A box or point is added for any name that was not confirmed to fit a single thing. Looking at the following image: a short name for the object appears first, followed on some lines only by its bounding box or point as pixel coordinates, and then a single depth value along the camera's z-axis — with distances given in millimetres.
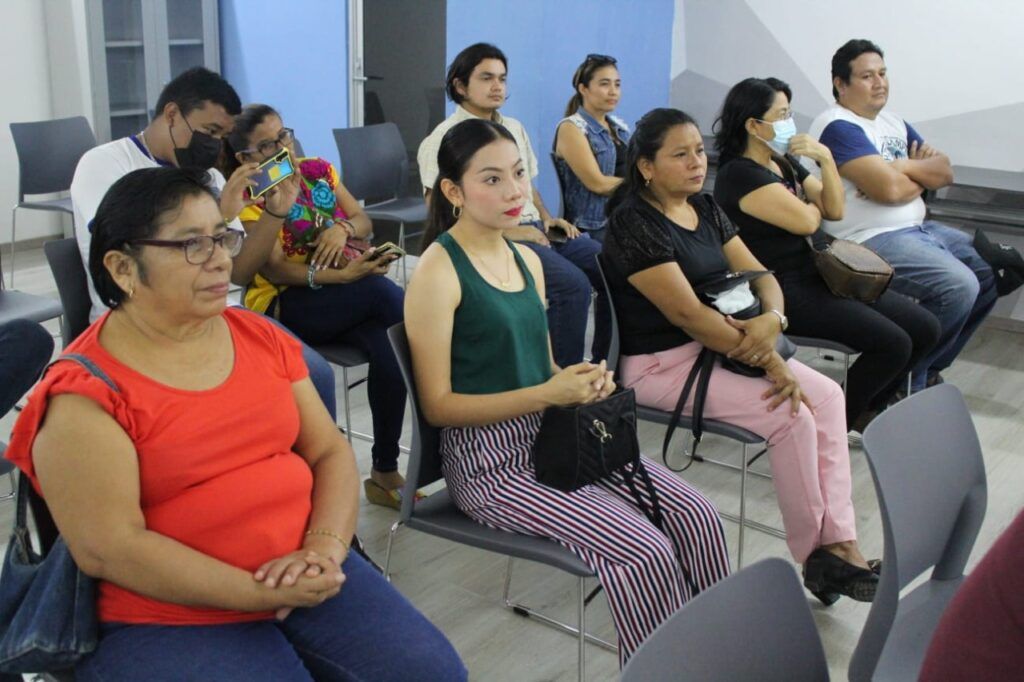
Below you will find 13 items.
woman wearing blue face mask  3311
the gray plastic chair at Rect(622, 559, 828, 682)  1100
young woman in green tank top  2000
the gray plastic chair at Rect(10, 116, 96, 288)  4875
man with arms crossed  3908
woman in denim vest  4297
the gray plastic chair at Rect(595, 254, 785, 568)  2623
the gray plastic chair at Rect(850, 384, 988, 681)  1620
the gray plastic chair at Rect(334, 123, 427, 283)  4852
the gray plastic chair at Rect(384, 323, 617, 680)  1996
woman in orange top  1509
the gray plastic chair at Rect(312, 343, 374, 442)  2943
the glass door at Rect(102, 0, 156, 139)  5840
